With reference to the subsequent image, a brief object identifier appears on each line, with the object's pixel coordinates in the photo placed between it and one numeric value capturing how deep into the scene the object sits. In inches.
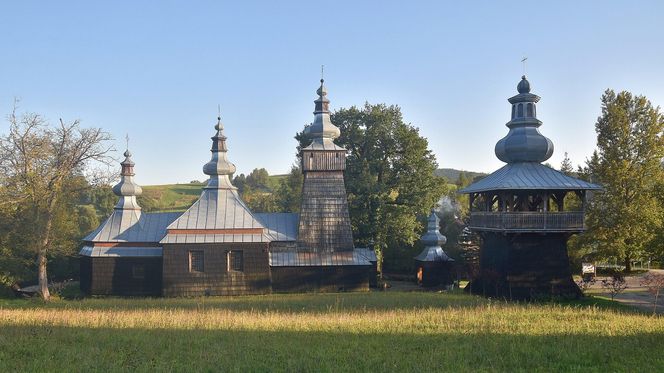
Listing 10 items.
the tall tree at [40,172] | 1006.4
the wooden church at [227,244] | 1091.3
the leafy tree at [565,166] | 1829.8
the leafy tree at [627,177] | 1211.9
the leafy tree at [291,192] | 1894.7
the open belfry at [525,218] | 902.4
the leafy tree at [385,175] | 1408.7
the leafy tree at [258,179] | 4202.8
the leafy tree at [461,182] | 2819.9
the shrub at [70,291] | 1098.8
